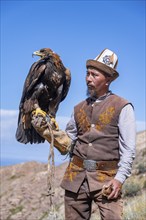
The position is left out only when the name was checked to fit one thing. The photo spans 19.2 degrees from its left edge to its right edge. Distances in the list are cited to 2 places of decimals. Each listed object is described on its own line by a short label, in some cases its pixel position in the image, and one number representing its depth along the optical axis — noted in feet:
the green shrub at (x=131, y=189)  43.57
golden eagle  16.28
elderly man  11.98
